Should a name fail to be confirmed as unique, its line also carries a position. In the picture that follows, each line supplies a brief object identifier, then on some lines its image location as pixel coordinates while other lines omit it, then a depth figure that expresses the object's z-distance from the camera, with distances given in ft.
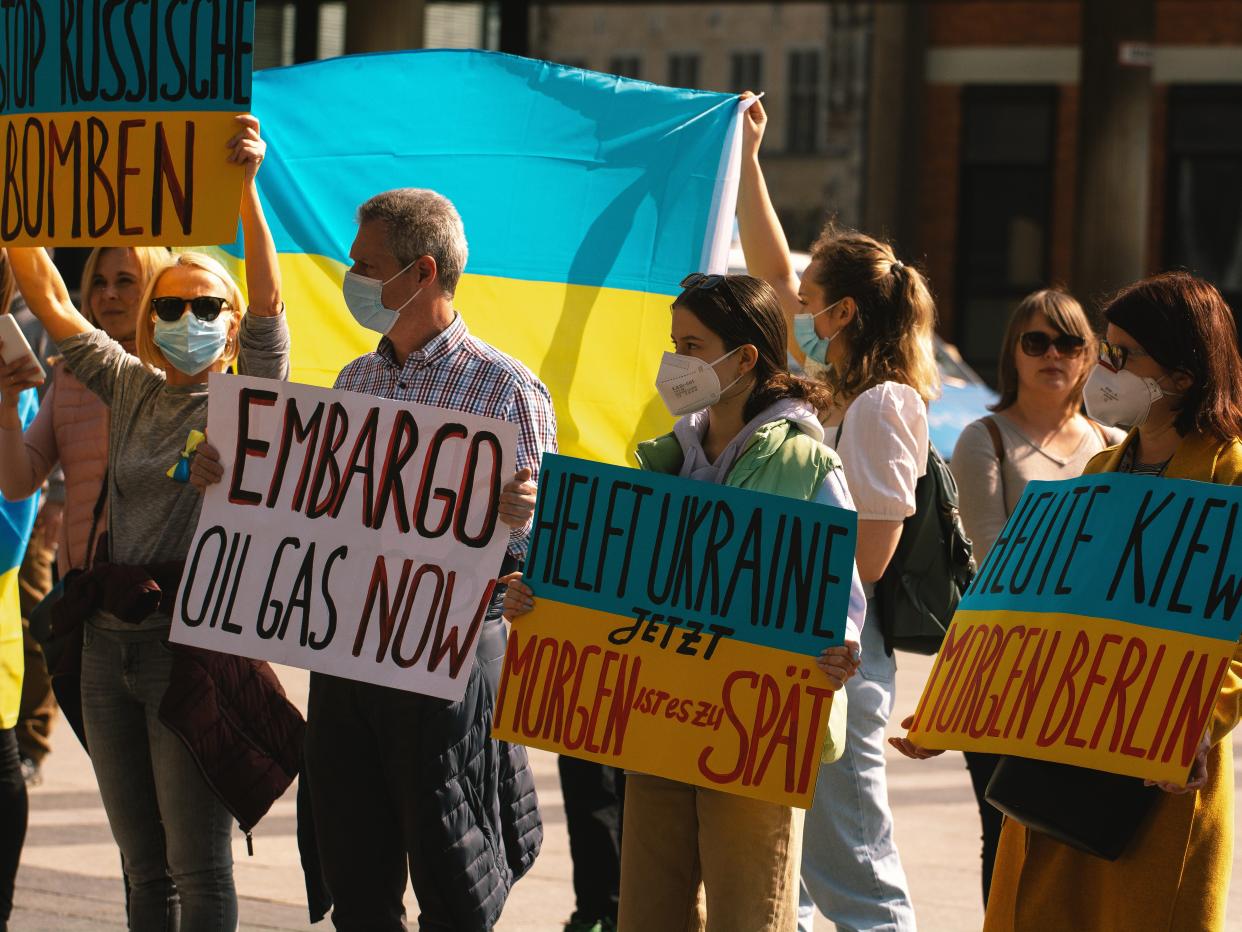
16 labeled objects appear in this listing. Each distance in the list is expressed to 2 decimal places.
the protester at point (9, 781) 33.30
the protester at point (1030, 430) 34.24
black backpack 30.04
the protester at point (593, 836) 35.29
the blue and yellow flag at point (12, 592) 34.01
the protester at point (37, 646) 45.29
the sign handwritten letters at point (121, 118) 28.55
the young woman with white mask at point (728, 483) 25.30
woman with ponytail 28.91
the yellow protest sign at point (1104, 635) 21.97
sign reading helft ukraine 24.40
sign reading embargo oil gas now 26.43
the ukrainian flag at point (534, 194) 35.35
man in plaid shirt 26.71
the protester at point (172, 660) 27.81
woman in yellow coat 22.35
